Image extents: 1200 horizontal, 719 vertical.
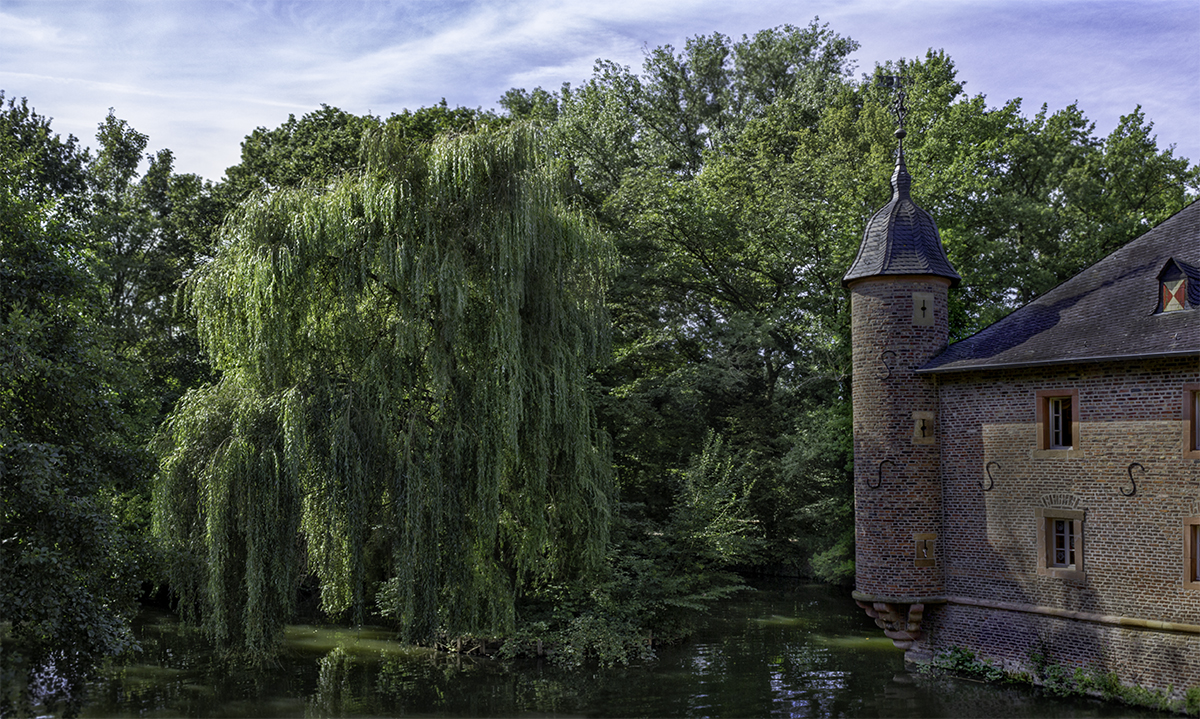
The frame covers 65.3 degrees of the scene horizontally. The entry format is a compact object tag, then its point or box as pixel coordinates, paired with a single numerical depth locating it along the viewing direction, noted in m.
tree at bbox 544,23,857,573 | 23.20
